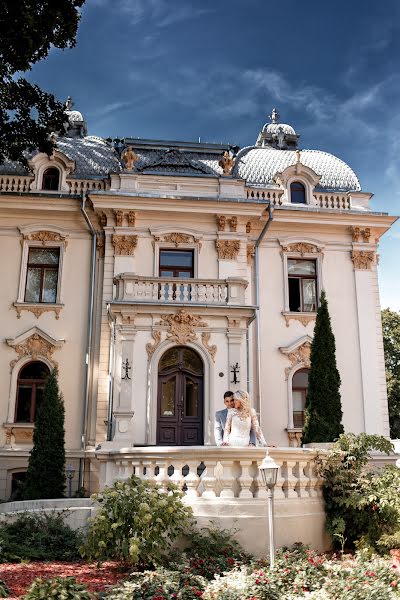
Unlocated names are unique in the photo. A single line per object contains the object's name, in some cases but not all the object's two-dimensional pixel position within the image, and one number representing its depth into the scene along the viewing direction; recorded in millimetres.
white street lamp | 6938
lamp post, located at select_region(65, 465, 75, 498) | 15946
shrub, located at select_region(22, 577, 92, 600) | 5401
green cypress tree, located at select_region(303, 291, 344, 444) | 15852
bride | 9273
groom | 9402
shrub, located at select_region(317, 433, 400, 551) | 8797
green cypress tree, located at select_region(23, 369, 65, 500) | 14875
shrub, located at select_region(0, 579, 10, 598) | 5723
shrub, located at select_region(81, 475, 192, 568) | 7090
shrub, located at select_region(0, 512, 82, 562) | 8062
